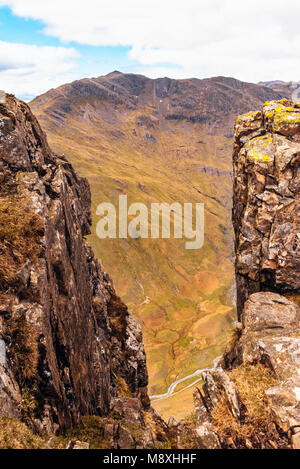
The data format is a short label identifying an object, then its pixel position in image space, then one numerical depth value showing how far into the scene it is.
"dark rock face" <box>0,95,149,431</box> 19.07
